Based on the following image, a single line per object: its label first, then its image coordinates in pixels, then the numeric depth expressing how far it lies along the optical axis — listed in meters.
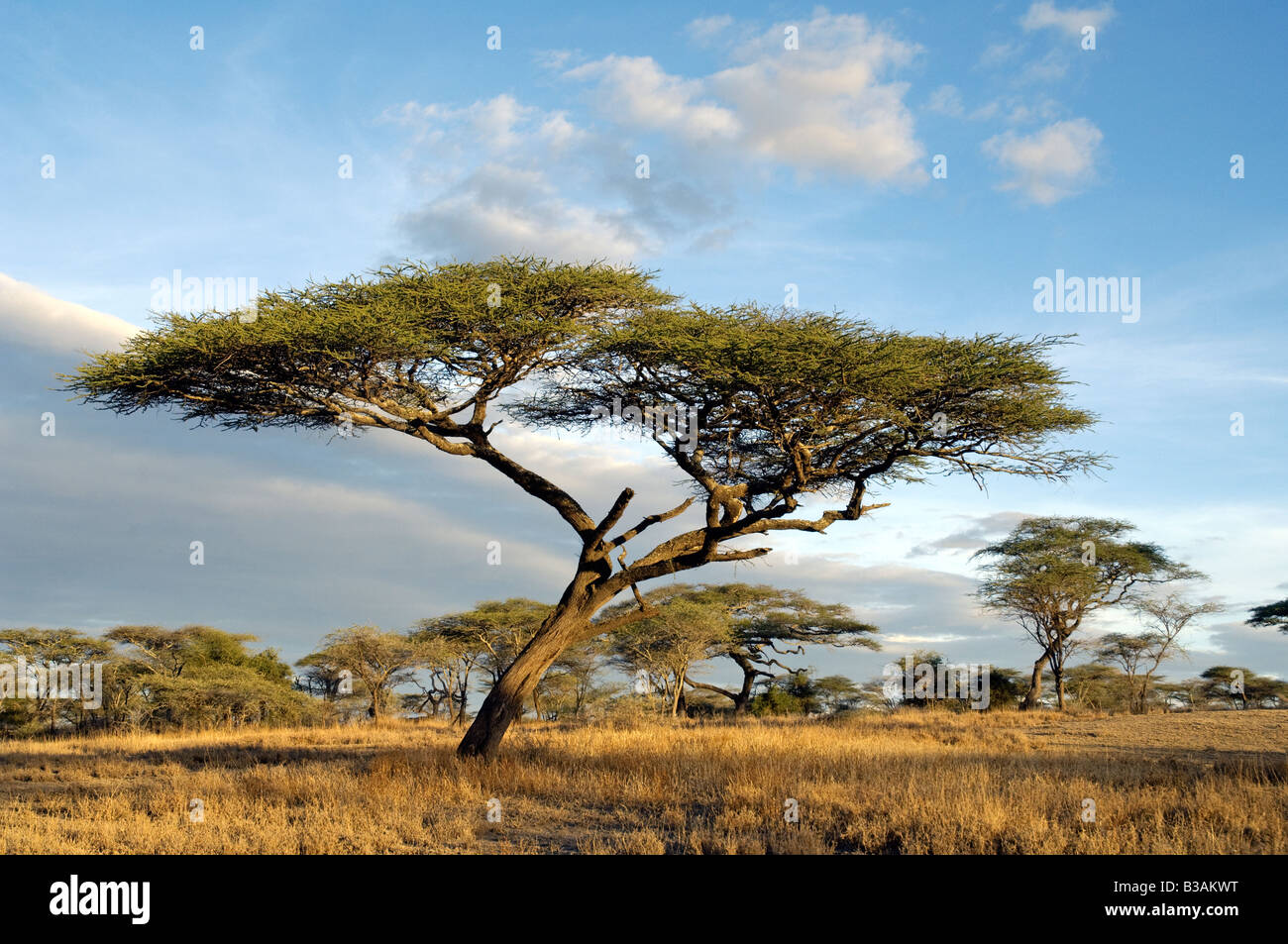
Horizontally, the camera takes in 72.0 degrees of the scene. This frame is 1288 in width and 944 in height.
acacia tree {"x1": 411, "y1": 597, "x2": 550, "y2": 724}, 33.62
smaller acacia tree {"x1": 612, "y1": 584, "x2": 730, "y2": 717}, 30.83
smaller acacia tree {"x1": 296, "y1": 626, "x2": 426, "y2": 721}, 33.09
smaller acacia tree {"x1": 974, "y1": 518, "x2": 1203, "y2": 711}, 31.58
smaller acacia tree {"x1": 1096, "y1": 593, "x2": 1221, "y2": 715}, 34.44
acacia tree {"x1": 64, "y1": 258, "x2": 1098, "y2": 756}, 12.28
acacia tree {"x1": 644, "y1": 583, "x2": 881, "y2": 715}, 36.12
